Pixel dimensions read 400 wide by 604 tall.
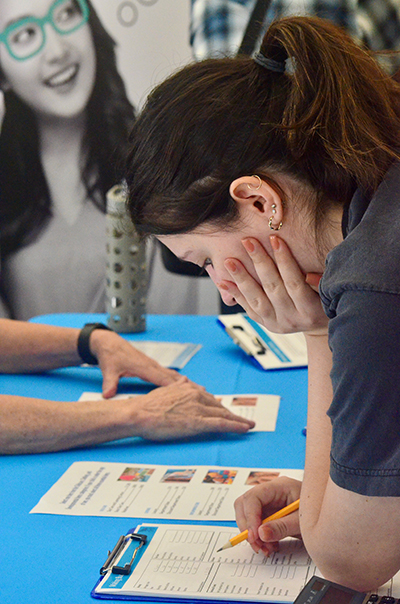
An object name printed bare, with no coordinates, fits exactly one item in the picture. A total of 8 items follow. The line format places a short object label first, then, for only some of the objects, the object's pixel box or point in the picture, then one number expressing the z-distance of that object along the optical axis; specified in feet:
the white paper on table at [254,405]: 7.43
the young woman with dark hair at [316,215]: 5.72
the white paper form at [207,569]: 6.05
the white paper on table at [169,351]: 8.38
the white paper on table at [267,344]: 8.28
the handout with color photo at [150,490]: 6.59
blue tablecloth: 6.17
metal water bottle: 8.79
